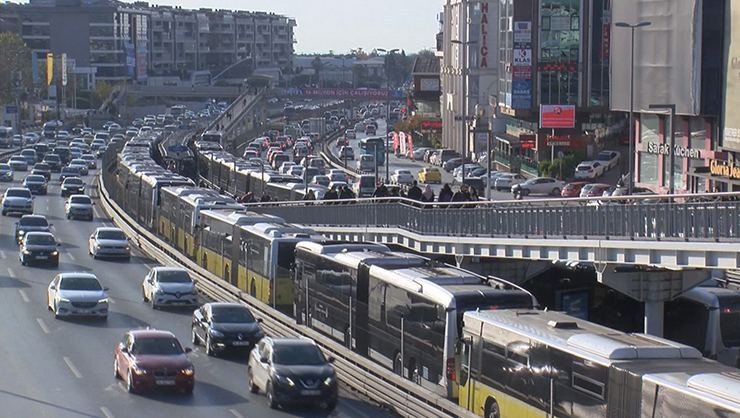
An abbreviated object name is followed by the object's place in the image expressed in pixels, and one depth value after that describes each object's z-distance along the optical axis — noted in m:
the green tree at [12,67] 185.88
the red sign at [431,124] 141.88
